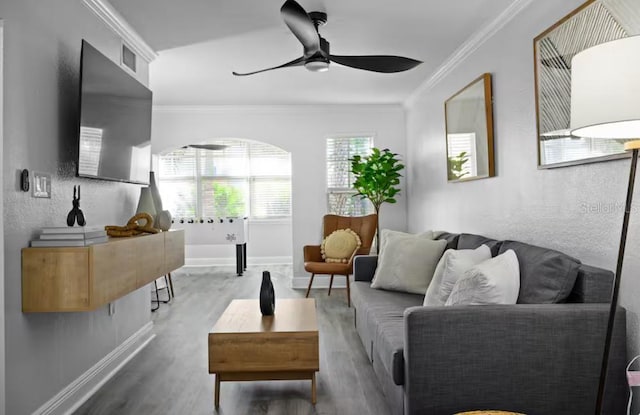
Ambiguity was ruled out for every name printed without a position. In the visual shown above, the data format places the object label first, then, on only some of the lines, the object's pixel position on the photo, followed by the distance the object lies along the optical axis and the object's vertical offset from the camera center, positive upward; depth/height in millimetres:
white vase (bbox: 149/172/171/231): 3998 +0
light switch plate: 2467 +191
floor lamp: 1453 +383
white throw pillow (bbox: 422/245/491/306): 2740 -313
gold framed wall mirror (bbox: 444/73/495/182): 3709 +711
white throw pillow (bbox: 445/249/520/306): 2258 -335
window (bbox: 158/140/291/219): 9211 +725
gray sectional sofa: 2072 -620
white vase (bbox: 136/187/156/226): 4094 +138
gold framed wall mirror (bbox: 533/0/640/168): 2168 +794
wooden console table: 2354 -281
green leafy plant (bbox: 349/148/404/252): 6047 +496
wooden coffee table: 2689 -744
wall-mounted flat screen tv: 2799 +659
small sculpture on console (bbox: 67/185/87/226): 2711 +36
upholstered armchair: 5422 -326
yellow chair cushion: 5691 -340
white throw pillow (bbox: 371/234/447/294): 3635 -372
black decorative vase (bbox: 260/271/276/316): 3104 -510
